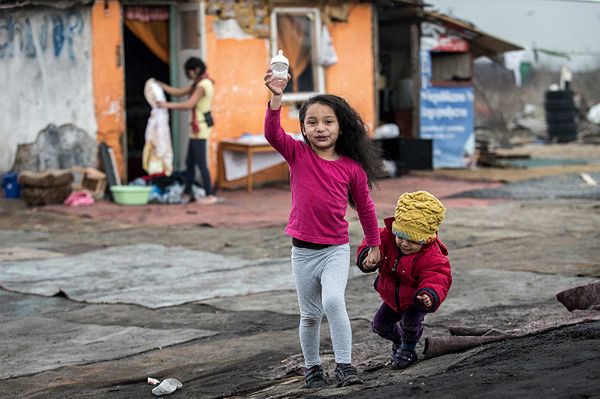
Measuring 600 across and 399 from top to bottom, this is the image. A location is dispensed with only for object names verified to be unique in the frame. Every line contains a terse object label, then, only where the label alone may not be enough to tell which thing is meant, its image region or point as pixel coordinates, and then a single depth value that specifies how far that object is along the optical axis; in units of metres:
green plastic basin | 15.54
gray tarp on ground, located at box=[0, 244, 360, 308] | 8.90
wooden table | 17.07
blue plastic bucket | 15.84
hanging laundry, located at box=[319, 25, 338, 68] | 18.50
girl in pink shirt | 5.76
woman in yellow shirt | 15.44
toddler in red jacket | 5.83
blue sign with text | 20.95
